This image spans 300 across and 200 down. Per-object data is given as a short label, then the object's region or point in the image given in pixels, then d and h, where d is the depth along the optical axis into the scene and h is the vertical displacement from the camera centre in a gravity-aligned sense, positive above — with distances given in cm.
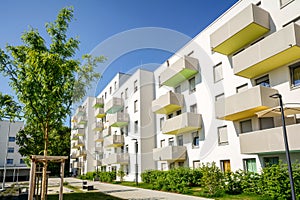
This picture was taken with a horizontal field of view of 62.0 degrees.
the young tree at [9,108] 1012 +183
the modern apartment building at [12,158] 5384 -100
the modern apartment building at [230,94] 1404 +421
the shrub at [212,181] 1520 -189
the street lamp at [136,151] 2749 -80
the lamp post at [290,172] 831 -78
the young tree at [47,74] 936 +304
